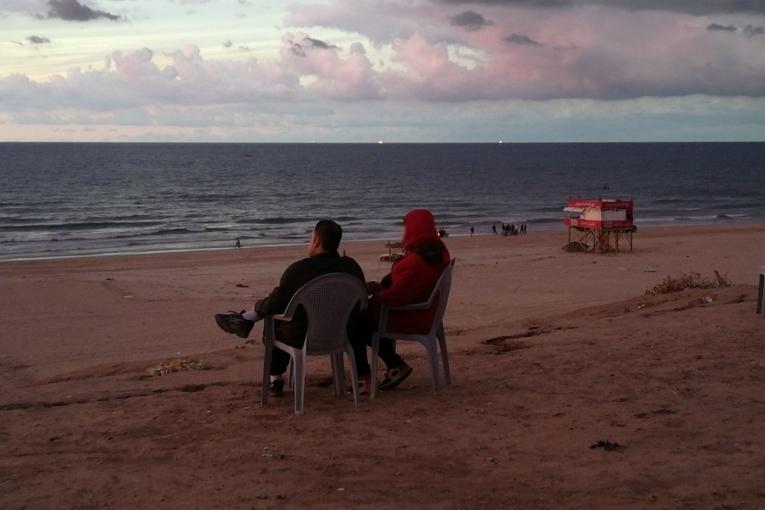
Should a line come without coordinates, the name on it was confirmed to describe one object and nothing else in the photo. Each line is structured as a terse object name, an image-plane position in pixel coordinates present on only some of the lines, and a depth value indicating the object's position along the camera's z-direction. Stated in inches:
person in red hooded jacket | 229.0
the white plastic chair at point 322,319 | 216.2
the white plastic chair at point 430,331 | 230.7
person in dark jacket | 217.0
